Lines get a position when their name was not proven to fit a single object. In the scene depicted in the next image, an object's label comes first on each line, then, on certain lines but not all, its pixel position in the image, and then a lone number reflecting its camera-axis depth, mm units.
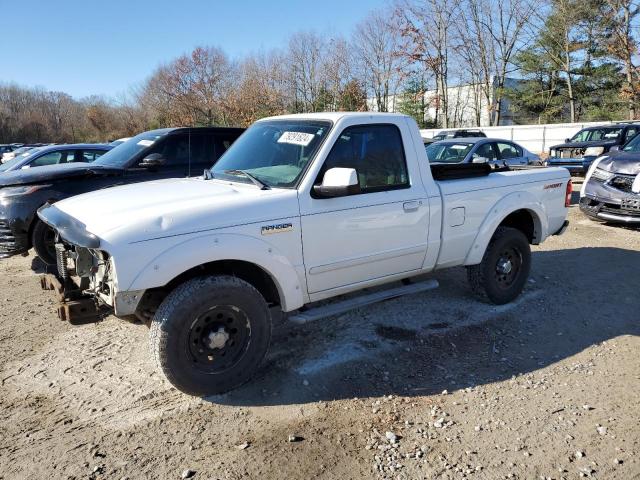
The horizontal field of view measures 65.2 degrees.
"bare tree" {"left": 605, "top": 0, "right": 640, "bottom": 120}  31891
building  40406
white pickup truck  3297
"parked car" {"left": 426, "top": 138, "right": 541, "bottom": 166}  11047
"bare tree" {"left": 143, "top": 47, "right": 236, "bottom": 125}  39781
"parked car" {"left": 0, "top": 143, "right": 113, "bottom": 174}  10820
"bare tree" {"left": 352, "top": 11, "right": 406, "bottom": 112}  38500
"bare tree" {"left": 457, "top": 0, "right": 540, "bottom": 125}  37156
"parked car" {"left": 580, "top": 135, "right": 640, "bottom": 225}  8523
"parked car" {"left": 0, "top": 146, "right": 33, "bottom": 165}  22438
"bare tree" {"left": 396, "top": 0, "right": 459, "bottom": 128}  37094
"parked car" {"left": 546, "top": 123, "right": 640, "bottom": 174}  14289
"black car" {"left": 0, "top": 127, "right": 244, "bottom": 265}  6199
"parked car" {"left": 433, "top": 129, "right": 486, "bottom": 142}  21703
